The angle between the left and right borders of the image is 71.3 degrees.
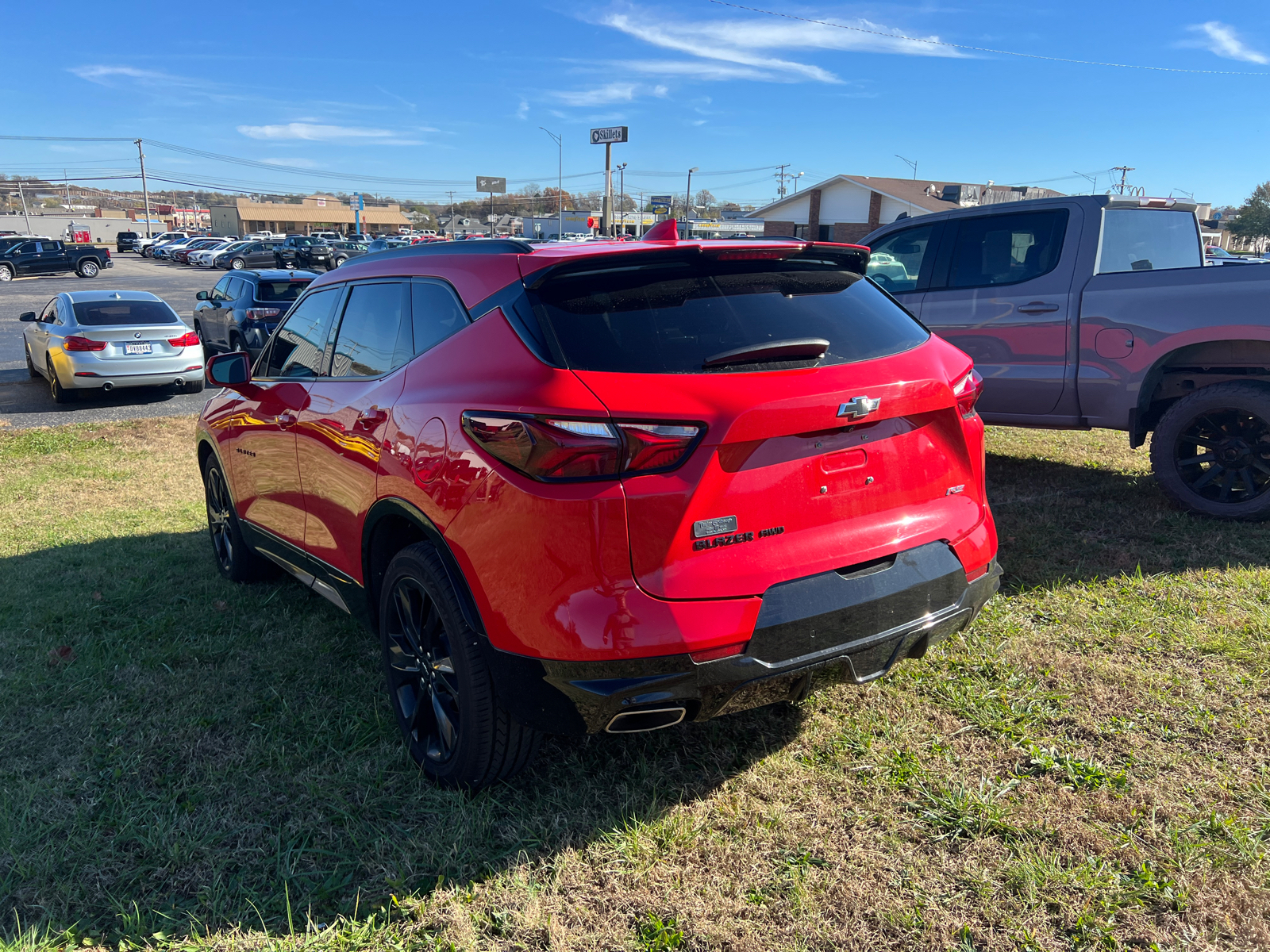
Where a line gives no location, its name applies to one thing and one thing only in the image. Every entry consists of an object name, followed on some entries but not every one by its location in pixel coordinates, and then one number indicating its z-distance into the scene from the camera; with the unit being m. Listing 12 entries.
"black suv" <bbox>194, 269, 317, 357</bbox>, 13.66
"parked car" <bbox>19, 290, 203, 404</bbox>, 12.00
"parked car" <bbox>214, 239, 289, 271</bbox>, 46.47
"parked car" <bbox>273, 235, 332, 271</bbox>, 43.44
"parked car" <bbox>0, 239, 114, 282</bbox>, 40.50
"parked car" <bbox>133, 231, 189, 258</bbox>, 63.28
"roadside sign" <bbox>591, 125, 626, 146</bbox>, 61.09
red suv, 2.38
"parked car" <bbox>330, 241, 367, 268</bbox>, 46.90
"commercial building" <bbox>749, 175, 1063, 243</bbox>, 53.59
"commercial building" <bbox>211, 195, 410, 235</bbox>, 108.38
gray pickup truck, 5.46
